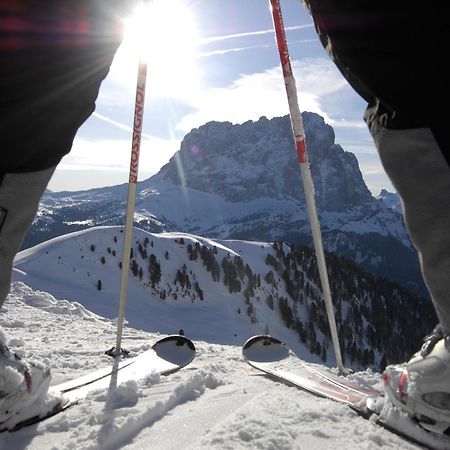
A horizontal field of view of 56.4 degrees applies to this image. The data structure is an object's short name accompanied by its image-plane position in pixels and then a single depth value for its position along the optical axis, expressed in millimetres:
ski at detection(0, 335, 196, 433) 538
